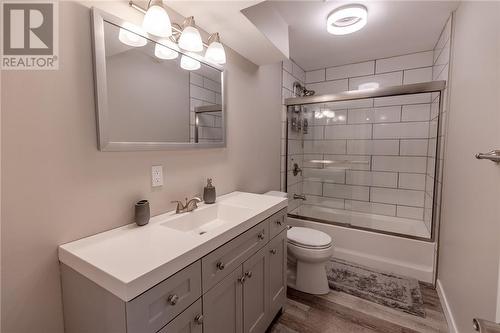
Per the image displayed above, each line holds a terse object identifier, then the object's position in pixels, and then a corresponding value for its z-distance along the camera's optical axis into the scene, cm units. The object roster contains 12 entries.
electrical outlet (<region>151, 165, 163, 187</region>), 124
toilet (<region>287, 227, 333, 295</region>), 179
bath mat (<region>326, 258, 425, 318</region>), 174
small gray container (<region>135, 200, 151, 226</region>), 111
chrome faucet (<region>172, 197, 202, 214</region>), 134
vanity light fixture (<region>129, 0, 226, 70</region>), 103
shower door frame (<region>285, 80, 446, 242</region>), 201
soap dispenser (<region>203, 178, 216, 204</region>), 151
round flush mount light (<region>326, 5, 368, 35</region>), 174
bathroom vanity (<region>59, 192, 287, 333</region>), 69
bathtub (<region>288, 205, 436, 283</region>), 206
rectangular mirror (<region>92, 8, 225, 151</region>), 100
